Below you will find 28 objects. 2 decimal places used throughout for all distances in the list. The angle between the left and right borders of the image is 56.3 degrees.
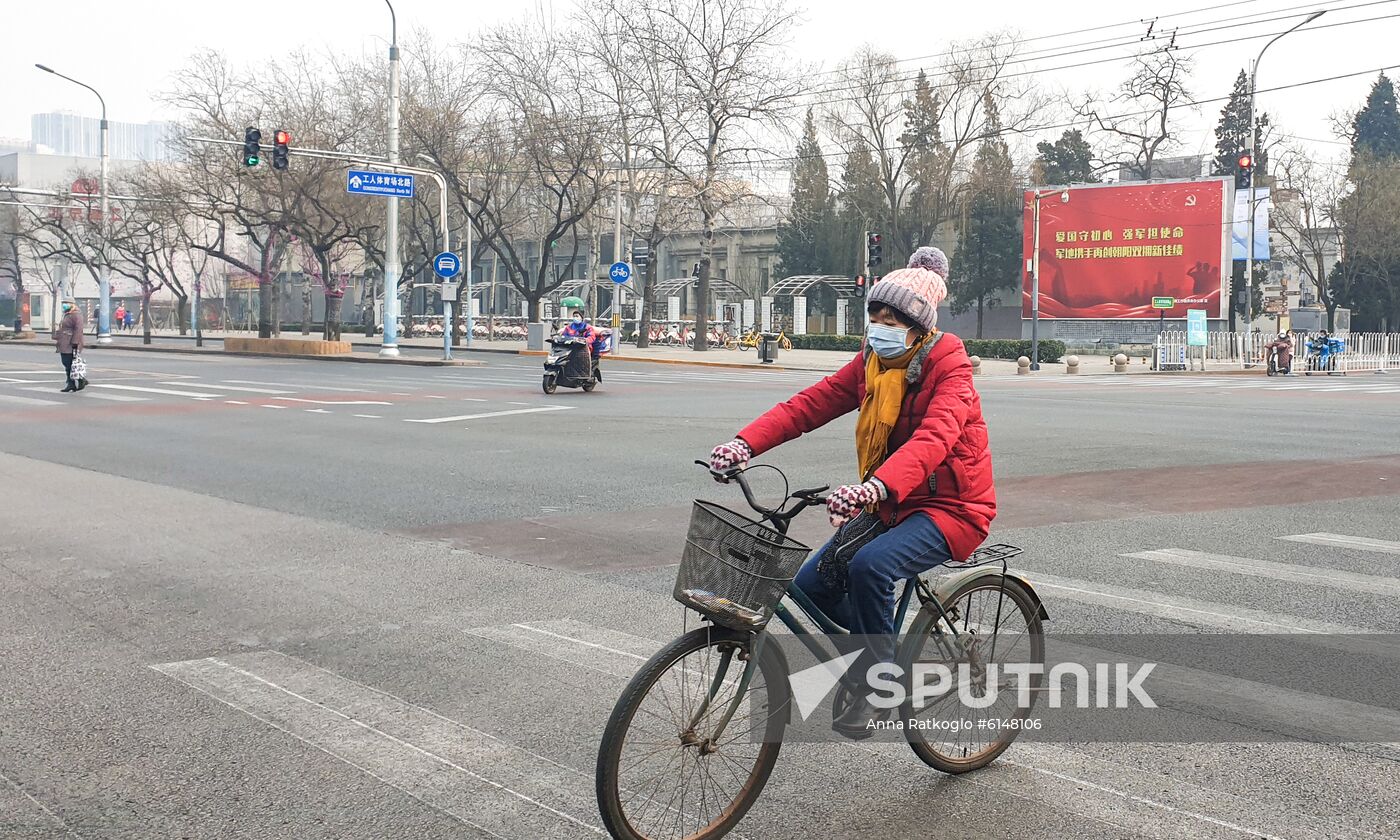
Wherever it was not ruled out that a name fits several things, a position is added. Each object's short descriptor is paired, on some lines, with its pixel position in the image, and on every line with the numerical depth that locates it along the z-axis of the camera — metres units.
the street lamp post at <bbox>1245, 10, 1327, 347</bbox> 39.34
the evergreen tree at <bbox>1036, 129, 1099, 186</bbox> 73.44
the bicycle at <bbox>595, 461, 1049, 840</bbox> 3.47
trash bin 44.06
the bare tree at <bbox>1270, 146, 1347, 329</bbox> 62.12
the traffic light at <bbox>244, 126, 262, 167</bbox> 32.44
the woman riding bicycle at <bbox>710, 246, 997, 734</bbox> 3.93
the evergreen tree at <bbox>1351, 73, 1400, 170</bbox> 78.50
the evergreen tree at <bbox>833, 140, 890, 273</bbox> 66.12
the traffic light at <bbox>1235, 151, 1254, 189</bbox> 32.53
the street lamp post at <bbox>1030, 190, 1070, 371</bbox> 43.34
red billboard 54.62
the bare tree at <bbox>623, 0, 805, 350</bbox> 47.50
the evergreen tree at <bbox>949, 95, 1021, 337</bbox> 68.44
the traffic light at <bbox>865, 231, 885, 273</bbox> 38.03
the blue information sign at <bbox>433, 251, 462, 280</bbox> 38.16
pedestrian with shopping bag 24.28
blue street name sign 35.72
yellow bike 58.23
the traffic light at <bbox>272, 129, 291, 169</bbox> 33.19
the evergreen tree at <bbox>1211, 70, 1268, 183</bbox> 68.69
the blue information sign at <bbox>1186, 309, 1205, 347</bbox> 43.56
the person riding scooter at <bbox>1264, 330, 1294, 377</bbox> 40.19
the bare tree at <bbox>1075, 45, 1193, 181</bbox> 61.94
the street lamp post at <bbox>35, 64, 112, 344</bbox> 57.09
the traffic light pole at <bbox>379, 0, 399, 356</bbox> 38.28
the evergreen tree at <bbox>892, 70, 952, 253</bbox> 64.06
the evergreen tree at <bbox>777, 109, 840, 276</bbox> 72.81
